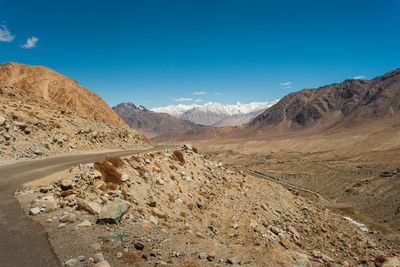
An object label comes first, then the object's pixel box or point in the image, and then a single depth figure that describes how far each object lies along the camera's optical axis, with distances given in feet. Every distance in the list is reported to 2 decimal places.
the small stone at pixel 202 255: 31.98
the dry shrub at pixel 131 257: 26.42
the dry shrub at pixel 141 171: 59.14
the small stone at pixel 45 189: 37.27
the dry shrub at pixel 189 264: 28.91
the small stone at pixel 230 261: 32.05
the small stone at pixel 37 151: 65.71
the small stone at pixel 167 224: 43.21
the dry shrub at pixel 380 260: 67.08
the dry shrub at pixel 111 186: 45.32
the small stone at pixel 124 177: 50.58
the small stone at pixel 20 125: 69.03
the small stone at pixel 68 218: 30.79
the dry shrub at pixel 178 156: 82.63
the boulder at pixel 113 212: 33.64
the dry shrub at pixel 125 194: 45.00
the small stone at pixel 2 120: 64.63
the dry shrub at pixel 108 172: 48.19
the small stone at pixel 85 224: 30.84
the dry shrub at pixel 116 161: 54.98
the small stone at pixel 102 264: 23.46
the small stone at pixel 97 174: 45.10
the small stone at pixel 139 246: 29.32
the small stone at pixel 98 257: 24.62
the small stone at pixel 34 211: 31.01
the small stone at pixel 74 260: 23.31
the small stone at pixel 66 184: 38.37
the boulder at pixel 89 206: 35.12
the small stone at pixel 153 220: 41.59
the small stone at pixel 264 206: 79.42
